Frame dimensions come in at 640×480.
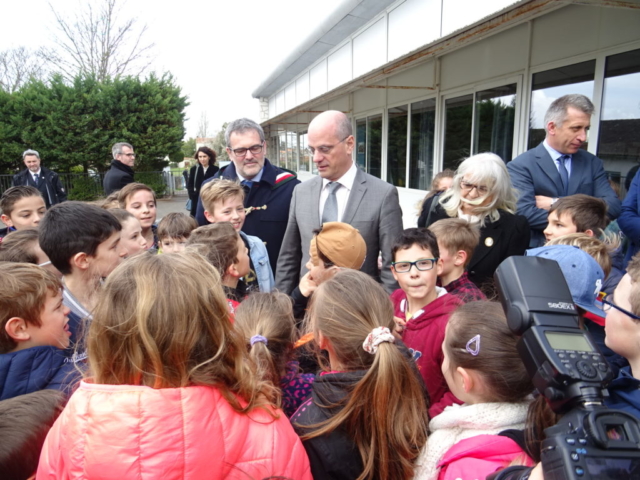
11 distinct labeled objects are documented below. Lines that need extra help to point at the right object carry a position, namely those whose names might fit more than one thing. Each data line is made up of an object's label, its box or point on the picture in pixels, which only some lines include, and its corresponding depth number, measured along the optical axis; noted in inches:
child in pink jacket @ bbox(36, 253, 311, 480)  34.9
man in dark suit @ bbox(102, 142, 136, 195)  226.1
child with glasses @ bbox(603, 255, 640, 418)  40.8
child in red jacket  66.9
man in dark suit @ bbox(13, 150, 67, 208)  305.3
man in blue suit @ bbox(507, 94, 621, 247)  114.2
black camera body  21.7
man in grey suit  97.4
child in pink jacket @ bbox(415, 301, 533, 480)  43.3
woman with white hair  98.7
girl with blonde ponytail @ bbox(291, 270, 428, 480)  45.9
